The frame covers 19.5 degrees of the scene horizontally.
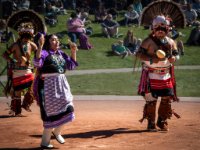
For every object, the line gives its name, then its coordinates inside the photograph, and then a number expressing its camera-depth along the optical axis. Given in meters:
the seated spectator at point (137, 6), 28.27
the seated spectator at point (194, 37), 25.08
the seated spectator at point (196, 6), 28.91
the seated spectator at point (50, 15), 27.45
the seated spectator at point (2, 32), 24.70
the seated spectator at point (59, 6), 29.46
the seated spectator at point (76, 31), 24.19
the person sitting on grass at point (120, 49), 23.50
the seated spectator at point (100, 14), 28.30
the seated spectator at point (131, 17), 27.36
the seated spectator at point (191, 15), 26.97
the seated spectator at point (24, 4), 28.75
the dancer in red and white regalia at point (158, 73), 10.86
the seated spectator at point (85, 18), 26.31
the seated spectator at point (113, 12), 28.77
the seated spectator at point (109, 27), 26.03
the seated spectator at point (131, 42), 24.05
